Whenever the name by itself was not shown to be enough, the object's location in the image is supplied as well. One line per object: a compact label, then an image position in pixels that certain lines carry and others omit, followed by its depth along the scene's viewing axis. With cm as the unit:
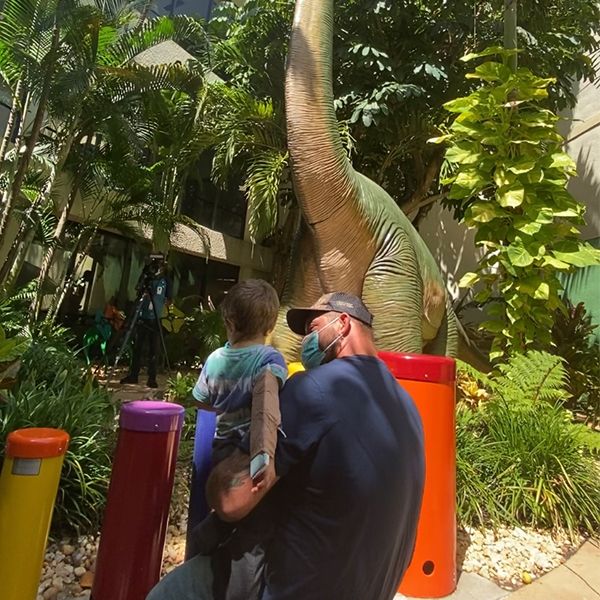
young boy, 139
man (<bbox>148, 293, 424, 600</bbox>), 93
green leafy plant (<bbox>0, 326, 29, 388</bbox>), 279
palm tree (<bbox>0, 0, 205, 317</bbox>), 474
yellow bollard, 162
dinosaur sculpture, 275
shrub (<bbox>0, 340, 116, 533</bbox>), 248
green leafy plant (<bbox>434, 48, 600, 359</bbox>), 420
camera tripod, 614
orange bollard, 225
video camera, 622
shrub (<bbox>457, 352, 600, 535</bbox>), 307
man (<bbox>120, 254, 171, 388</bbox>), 623
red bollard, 175
